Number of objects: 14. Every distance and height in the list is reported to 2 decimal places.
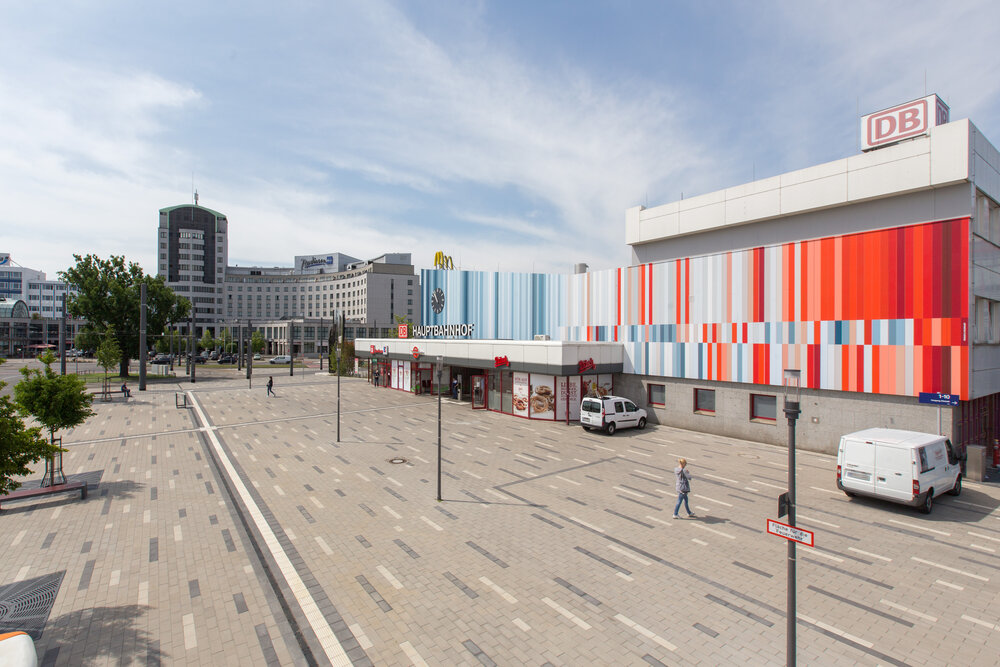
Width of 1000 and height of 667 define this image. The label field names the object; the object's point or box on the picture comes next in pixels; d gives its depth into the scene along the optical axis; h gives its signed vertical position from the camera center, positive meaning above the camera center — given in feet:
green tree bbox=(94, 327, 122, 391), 148.87 -5.71
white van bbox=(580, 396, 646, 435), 80.48 -13.69
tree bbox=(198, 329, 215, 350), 334.65 -4.82
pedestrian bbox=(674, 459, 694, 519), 43.27 -13.66
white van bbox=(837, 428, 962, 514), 44.11 -12.85
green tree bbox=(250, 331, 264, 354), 358.02 -5.79
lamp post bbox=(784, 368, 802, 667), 21.63 -8.29
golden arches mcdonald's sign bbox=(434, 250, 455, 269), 150.10 +24.75
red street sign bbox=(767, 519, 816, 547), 21.27 -9.31
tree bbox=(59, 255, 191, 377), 173.88 +14.13
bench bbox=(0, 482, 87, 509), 47.79 -16.43
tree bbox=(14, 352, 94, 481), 50.85 -7.11
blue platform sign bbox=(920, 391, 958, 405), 56.70 -7.61
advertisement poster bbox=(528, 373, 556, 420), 92.94 -12.45
